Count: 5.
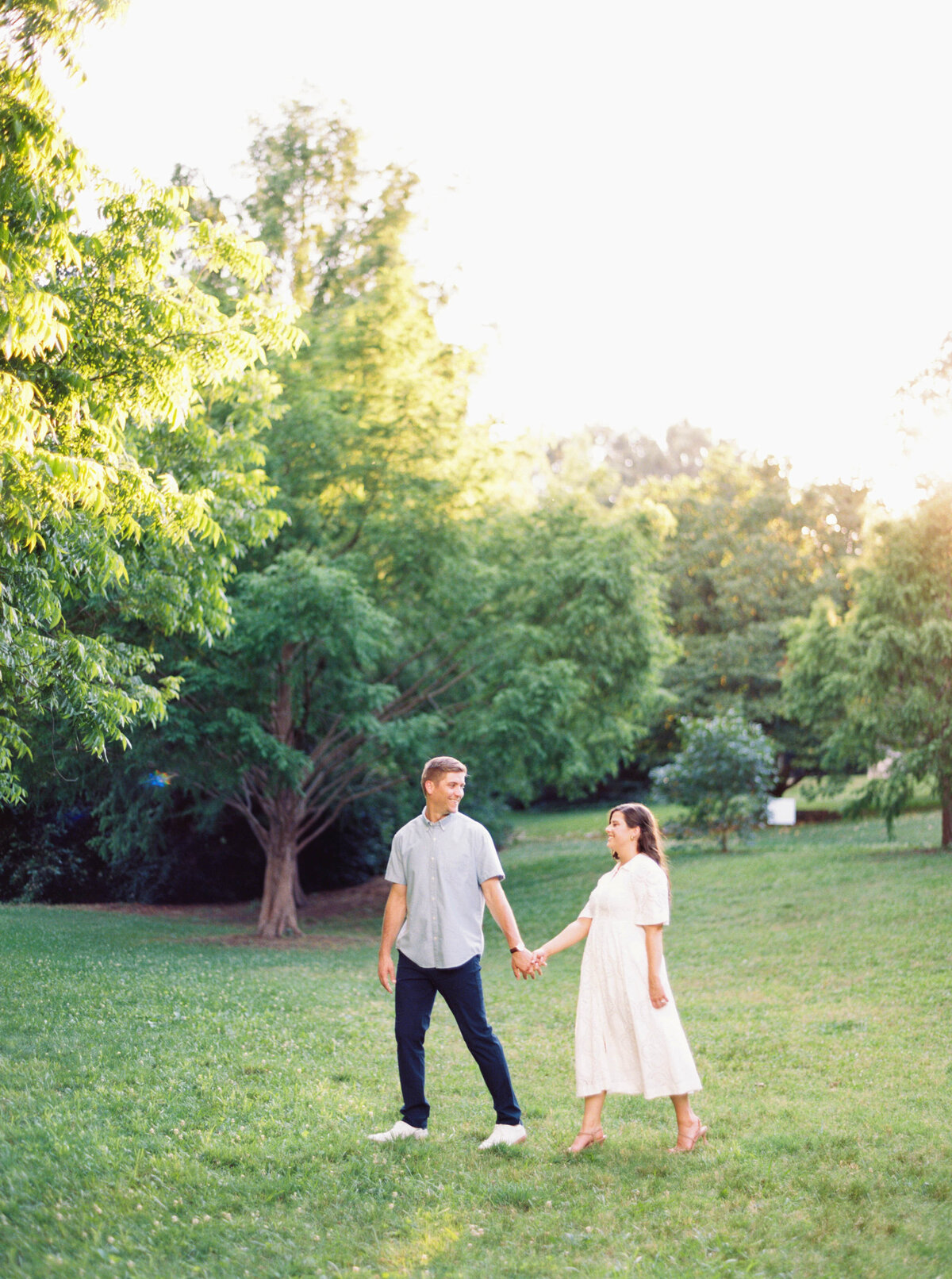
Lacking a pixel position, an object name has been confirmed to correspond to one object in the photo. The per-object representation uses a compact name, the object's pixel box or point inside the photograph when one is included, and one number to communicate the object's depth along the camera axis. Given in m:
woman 5.84
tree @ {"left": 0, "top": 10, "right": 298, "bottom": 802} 5.82
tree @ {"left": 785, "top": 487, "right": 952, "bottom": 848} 19.84
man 5.97
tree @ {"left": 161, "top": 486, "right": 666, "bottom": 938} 15.27
